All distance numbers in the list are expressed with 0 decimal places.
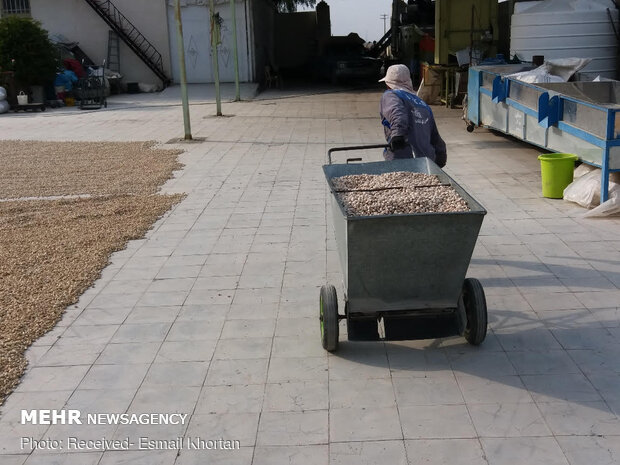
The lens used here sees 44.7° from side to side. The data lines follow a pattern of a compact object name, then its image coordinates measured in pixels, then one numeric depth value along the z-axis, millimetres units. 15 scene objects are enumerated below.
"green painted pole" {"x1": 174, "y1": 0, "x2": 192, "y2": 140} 14664
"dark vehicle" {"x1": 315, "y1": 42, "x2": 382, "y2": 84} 28516
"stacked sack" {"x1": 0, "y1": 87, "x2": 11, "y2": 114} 21969
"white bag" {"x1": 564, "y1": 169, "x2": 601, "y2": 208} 8461
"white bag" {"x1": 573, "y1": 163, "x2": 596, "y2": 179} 9215
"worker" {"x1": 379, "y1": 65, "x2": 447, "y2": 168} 6082
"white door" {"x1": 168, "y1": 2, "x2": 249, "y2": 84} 28375
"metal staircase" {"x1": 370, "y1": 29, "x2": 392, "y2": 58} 33469
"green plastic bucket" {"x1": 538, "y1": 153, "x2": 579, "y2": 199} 9000
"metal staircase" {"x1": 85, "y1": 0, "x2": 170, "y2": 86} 27922
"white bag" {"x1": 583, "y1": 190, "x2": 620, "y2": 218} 8164
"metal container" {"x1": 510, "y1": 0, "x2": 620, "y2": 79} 14539
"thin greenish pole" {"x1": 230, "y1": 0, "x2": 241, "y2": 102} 21688
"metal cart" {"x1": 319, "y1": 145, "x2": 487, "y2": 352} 4539
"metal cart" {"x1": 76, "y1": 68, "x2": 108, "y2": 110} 22984
